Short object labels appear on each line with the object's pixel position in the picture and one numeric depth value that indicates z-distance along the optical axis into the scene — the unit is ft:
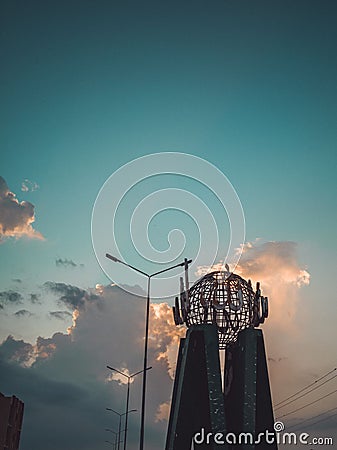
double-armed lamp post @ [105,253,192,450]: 76.57
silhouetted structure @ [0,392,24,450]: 173.17
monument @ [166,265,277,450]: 73.67
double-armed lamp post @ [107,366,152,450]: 155.59
